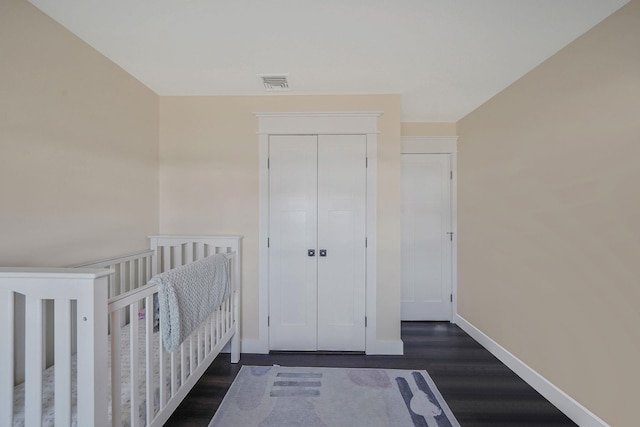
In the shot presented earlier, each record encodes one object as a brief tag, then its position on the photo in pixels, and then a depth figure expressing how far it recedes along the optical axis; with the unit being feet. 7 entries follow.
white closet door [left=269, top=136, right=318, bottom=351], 8.02
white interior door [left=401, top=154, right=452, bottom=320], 10.21
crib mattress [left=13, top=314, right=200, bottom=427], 3.43
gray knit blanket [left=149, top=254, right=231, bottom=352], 4.40
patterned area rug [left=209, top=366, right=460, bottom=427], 5.34
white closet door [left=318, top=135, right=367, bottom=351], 7.98
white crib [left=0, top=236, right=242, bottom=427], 3.01
